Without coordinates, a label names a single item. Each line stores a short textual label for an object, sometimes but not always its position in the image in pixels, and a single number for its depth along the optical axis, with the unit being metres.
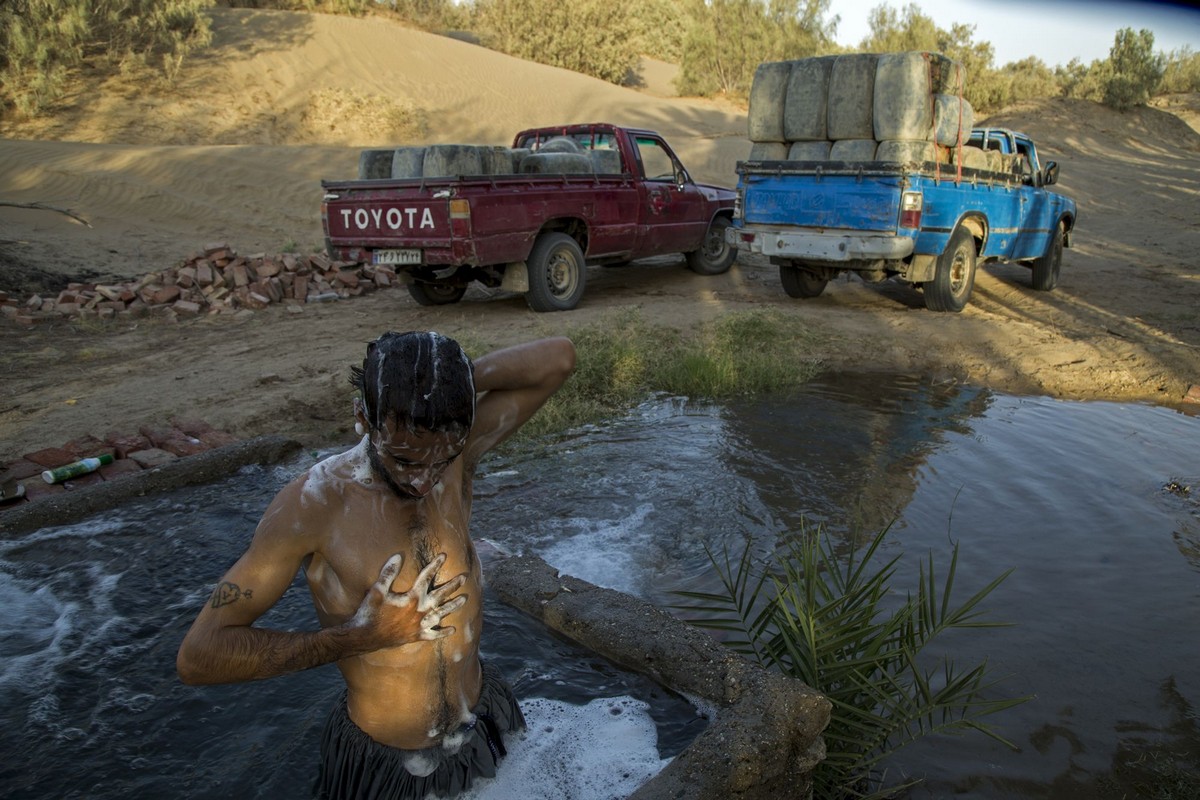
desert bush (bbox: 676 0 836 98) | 32.75
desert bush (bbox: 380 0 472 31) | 36.41
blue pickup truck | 8.26
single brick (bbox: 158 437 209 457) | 5.35
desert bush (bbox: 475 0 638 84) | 34.44
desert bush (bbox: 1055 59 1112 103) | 27.58
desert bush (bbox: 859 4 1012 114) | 28.03
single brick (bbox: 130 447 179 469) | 5.09
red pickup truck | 8.34
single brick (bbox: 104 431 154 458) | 5.23
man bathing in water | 1.87
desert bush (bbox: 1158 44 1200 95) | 32.06
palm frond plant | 2.47
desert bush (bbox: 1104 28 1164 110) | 26.52
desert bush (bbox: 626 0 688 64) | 46.72
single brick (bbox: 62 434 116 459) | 5.16
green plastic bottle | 4.75
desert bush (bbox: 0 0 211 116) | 19.23
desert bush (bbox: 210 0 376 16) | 30.38
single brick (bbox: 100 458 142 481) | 4.90
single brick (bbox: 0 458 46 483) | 4.85
